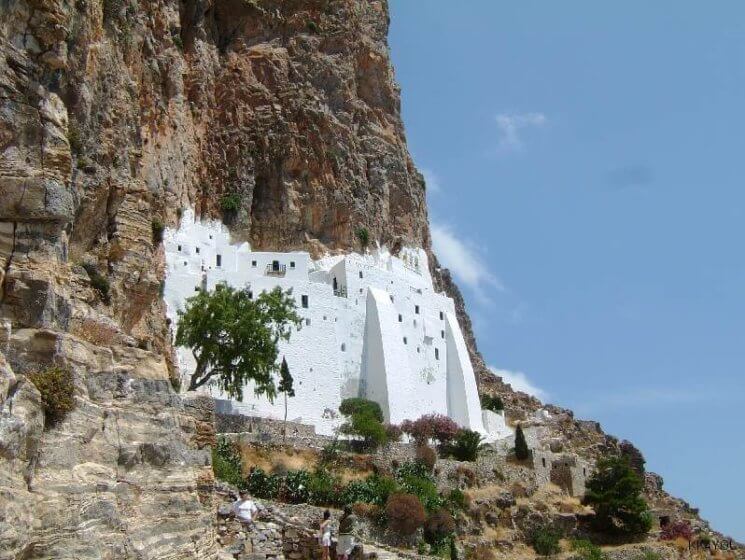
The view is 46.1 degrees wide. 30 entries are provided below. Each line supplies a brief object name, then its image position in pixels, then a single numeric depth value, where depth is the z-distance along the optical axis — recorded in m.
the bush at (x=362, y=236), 53.66
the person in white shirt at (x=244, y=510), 15.73
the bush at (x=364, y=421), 40.06
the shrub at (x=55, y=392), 9.91
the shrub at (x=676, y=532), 38.62
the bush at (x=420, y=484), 34.28
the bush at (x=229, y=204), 50.62
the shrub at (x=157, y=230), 36.31
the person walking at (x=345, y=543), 17.31
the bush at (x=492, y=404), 57.84
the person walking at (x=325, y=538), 16.77
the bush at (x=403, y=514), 30.67
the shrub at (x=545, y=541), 35.69
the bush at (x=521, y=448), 44.78
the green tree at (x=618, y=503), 37.91
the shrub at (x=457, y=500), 35.91
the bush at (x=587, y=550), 33.76
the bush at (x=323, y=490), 29.95
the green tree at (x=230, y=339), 37.31
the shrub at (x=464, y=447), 42.59
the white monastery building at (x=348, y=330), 45.69
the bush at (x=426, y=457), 38.38
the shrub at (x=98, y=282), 17.43
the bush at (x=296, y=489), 28.86
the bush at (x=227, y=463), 25.94
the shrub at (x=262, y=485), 27.86
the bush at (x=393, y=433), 42.78
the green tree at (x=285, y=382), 43.81
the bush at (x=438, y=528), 31.94
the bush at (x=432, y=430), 43.38
